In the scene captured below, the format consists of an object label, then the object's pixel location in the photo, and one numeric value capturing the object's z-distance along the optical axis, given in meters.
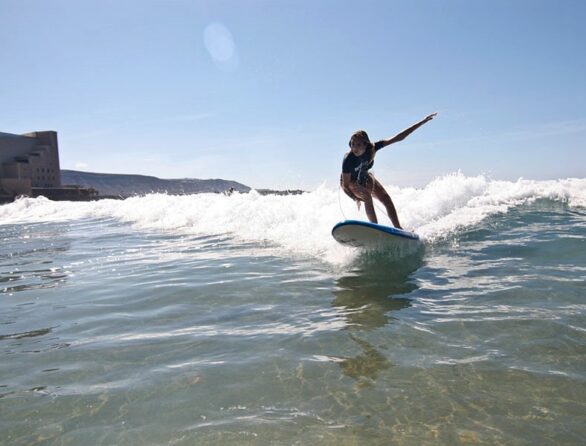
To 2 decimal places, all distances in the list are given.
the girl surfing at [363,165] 7.47
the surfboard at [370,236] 6.71
